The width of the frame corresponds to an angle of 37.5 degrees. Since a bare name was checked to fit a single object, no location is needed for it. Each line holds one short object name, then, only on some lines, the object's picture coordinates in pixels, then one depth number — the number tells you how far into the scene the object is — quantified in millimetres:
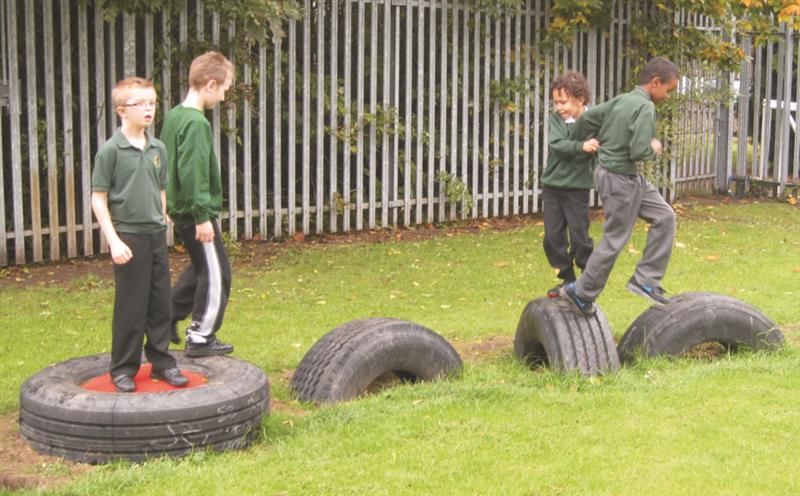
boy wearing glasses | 5664
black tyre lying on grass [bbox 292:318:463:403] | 6426
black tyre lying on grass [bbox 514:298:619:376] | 6871
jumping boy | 7152
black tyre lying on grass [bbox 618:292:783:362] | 7280
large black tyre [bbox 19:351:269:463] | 5348
